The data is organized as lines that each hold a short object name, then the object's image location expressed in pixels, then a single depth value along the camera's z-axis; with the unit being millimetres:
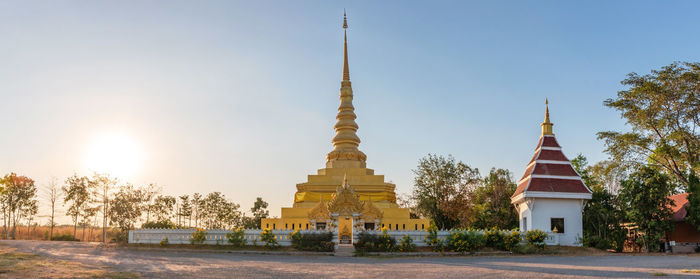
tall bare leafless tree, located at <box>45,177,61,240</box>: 43519
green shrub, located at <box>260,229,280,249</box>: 24125
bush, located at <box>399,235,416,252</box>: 23500
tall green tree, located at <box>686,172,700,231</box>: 26406
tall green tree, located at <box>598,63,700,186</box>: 28859
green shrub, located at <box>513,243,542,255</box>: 23922
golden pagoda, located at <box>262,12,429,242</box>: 28891
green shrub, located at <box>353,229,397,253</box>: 23281
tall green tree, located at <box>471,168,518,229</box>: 35062
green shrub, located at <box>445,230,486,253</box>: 23562
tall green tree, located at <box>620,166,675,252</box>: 26297
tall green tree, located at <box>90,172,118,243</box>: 38344
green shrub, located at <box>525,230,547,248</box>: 24841
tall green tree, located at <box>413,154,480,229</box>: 35000
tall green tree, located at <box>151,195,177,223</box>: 39188
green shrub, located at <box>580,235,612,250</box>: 26953
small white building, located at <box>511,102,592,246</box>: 27031
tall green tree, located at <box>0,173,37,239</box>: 41844
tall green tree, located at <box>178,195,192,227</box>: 42750
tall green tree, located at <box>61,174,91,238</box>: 39031
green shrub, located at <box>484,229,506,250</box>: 24231
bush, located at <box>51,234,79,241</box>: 36831
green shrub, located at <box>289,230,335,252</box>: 23500
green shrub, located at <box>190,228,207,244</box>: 24781
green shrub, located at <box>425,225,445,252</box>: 23759
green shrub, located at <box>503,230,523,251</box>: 24172
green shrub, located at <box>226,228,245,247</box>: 24297
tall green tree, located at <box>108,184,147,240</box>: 37531
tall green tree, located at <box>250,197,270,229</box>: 41500
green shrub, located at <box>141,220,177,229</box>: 27328
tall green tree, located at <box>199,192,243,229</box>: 43281
